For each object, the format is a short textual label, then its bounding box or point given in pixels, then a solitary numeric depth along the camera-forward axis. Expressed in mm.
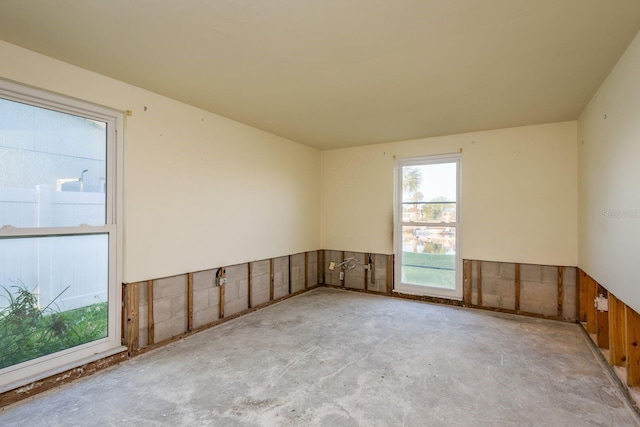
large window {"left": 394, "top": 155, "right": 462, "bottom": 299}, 4758
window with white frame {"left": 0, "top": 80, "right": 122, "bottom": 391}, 2324
